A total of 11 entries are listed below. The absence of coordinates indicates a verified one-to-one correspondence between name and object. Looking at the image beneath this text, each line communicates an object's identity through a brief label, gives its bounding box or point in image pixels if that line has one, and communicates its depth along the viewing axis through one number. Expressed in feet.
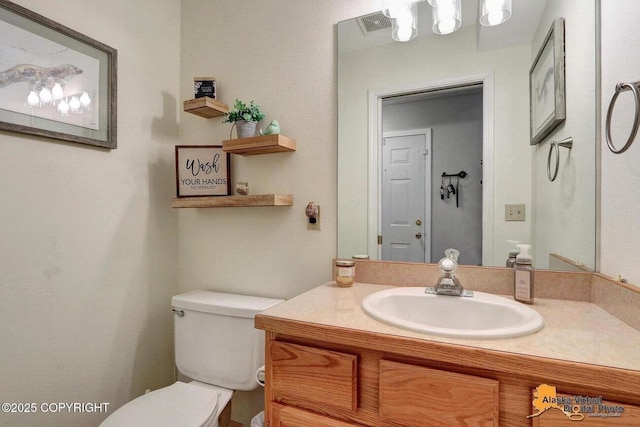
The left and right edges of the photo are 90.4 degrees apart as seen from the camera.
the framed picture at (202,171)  5.38
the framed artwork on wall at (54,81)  3.75
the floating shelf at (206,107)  5.12
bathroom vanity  2.00
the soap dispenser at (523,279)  3.29
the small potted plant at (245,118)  4.87
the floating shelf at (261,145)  4.55
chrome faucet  3.50
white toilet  3.96
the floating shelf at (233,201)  4.64
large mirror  3.48
